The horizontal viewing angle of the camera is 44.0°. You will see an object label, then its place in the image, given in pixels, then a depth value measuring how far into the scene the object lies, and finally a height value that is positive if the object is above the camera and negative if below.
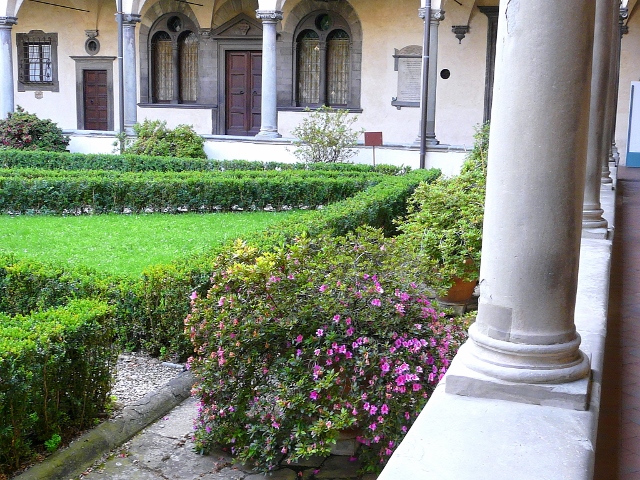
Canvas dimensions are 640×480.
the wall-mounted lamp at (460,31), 17.84 +2.45
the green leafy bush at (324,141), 15.57 -0.09
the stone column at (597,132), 5.09 +0.08
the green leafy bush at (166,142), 15.62 -0.18
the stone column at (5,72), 17.81 +1.26
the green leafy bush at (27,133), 16.84 -0.09
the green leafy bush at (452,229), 5.97 -0.71
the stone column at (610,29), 4.88 +0.73
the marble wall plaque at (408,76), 18.31 +1.46
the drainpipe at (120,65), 16.98 +1.42
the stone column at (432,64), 15.25 +1.45
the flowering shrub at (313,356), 3.59 -1.03
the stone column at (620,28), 14.49 +2.22
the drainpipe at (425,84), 14.92 +1.04
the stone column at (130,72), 17.27 +1.30
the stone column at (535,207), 2.47 -0.21
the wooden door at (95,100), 21.41 +0.83
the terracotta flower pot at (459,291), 6.28 -1.21
